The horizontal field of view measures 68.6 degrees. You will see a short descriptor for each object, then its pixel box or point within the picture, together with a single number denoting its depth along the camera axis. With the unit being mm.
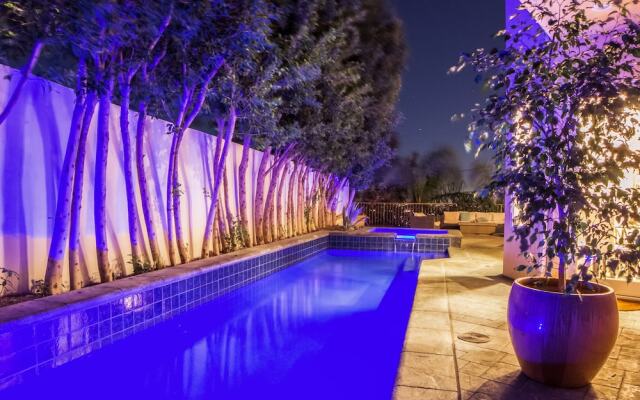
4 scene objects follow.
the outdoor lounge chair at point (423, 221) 16359
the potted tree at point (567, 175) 2578
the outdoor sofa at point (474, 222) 15789
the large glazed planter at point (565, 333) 2662
